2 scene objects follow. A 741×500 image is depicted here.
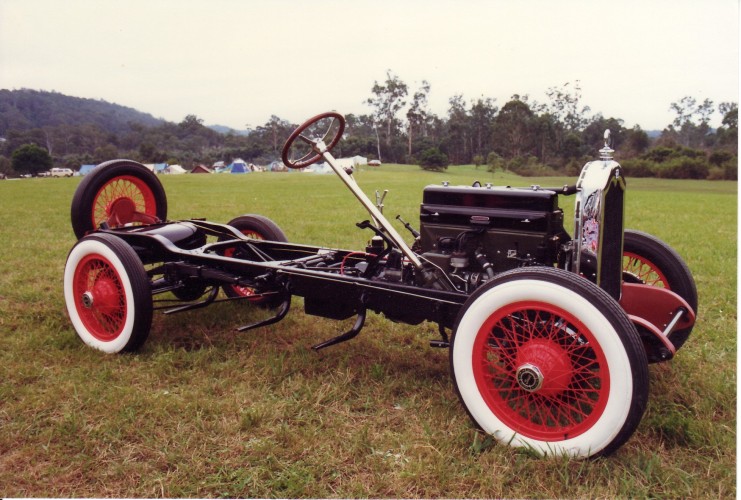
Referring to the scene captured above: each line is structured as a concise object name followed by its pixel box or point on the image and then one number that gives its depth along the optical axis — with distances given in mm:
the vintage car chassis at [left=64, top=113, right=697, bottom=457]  2131
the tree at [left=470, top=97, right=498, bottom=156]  28328
